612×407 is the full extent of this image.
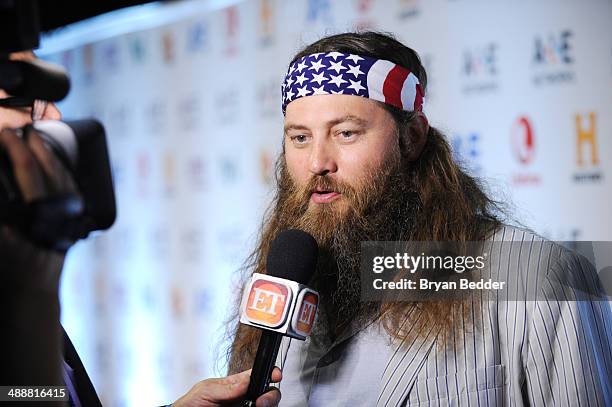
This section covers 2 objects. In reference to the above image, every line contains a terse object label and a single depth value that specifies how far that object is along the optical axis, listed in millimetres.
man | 1661
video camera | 1349
